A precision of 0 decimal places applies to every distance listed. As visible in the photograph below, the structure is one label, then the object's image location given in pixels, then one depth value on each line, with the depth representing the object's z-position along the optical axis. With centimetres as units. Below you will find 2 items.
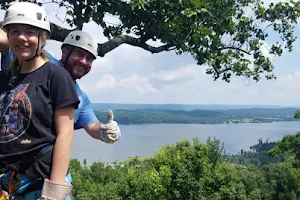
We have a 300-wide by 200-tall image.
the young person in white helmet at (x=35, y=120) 215
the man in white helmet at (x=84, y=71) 267
